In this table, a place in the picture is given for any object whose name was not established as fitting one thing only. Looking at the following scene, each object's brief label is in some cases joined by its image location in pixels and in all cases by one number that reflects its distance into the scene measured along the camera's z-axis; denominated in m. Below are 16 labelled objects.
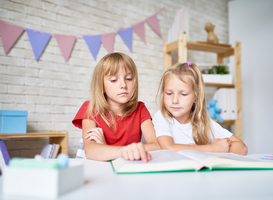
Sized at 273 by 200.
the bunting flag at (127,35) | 2.70
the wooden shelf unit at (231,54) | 2.77
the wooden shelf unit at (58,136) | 1.85
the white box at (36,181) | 0.39
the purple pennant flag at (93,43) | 2.49
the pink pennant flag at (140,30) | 2.79
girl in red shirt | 1.18
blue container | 1.81
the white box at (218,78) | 2.70
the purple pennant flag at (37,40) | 2.20
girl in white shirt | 1.20
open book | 0.60
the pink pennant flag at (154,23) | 2.91
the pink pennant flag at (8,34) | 2.08
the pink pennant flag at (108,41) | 2.59
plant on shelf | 2.79
